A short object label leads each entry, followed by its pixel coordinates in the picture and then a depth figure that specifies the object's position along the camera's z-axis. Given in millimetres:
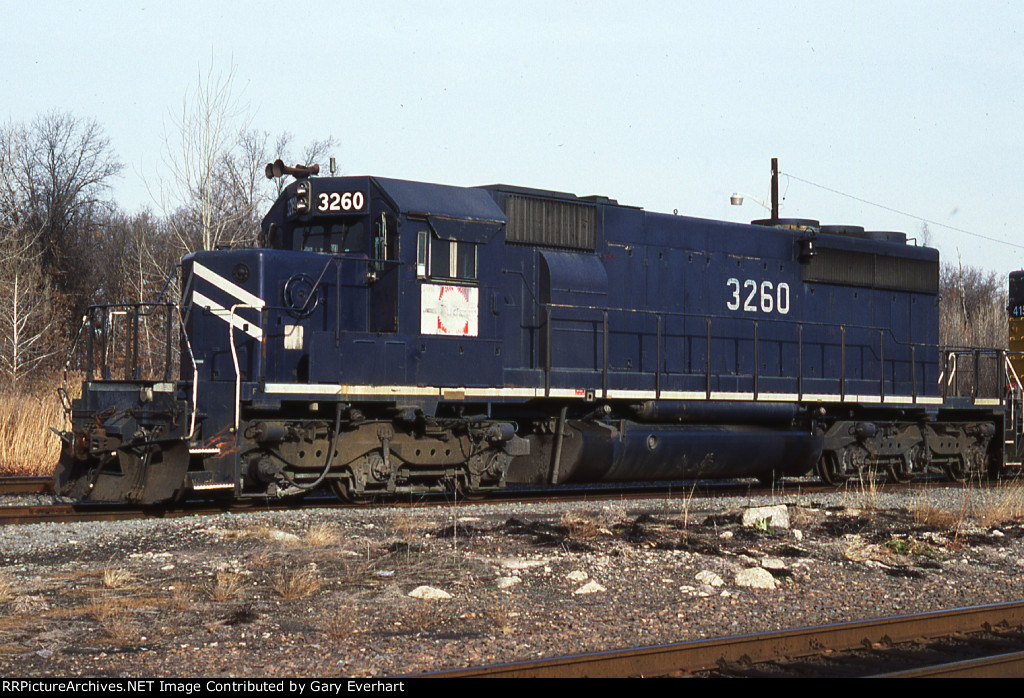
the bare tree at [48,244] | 62375
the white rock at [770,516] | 20042
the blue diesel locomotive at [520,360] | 20953
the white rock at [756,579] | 15000
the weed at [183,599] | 13156
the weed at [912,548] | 17797
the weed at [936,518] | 20516
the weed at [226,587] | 13687
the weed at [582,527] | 18500
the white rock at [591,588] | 14516
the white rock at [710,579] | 15070
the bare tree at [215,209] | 52344
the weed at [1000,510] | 21687
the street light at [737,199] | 53344
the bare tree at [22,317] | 55187
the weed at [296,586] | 13750
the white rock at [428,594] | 13891
